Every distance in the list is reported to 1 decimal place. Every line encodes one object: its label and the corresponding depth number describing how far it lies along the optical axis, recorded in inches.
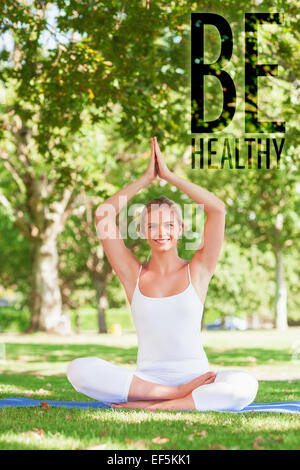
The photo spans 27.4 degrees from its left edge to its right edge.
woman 220.1
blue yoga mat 228.7
